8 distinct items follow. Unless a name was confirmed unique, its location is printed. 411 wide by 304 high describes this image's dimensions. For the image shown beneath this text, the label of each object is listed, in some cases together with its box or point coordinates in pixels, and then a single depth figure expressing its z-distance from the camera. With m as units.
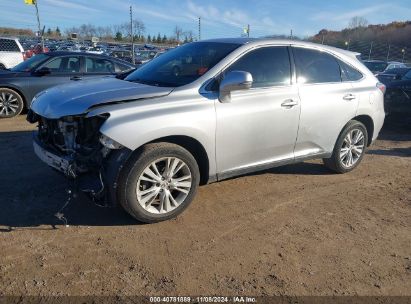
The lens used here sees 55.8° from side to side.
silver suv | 3.56
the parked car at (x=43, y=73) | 8.72
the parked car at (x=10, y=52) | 13.99
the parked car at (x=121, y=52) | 26.45
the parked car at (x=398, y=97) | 8.48
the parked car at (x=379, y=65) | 18.11
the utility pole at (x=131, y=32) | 15.12
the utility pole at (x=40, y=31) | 14.91
